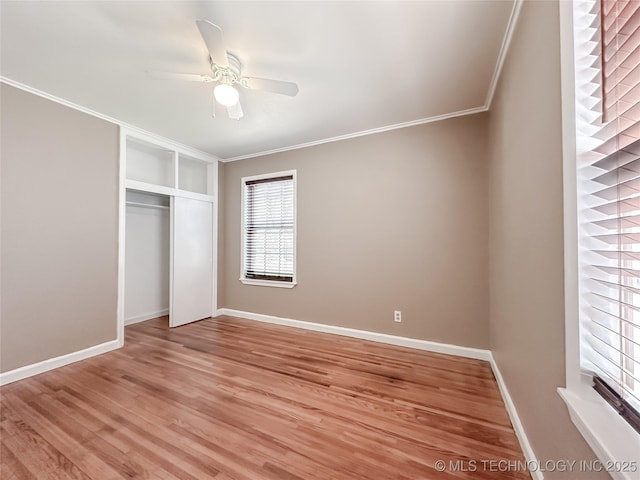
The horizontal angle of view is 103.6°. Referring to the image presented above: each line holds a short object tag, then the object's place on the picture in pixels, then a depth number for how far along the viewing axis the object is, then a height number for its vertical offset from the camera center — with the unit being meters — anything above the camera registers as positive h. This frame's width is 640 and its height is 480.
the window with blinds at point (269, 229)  3.74 +0.18
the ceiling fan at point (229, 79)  1.72 +1.17
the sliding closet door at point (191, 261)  3.63 -0.31
